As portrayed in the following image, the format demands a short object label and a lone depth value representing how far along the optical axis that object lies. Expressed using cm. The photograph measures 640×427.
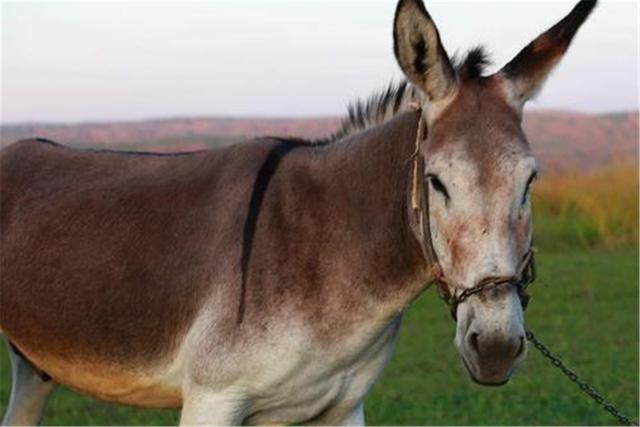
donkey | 442
